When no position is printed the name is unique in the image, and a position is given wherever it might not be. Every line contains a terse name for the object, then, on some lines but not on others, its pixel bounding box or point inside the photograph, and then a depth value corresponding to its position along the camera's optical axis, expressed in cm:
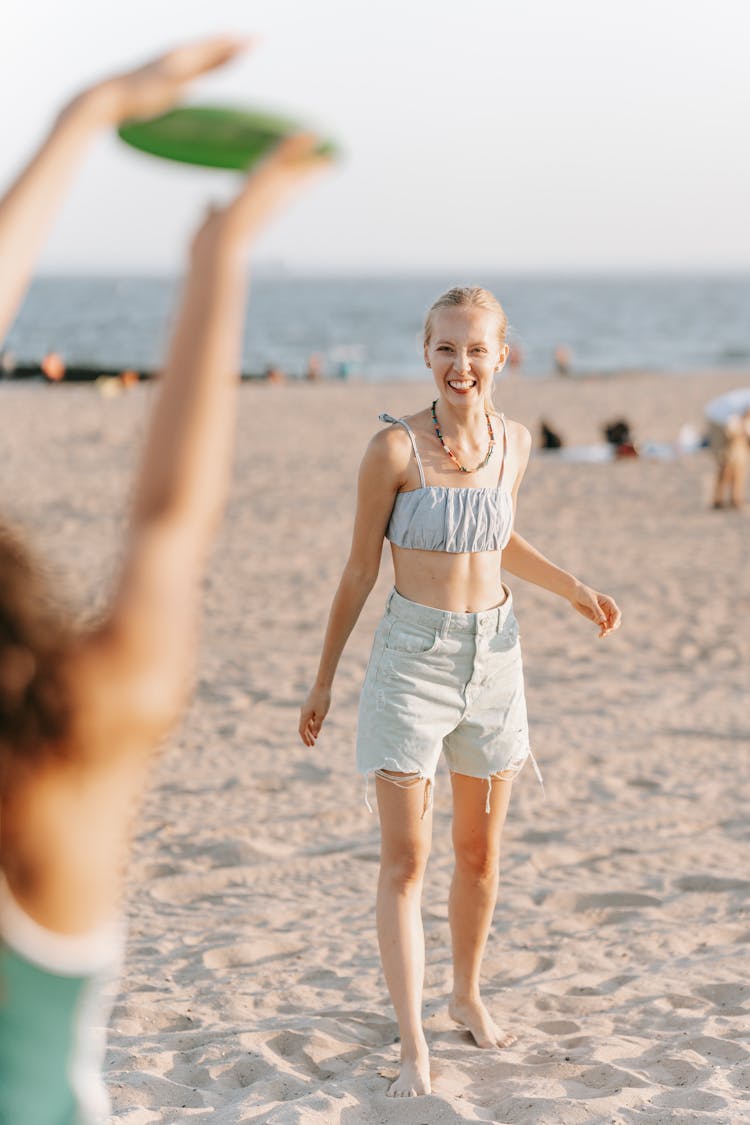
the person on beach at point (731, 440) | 1322
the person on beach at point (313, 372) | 3409
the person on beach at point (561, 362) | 3566
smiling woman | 350
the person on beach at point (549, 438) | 1814
